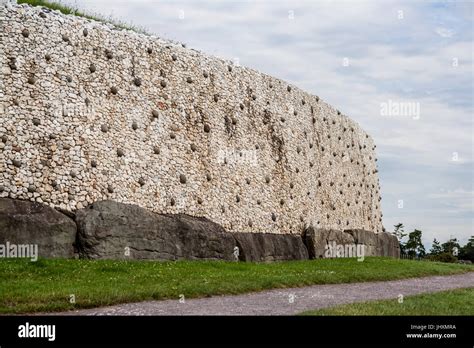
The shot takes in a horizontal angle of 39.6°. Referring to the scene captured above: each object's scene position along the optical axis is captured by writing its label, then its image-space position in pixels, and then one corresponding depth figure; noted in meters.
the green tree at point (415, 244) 83.56
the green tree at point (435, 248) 90.25
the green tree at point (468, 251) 84.88
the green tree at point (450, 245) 89.70
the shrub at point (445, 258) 64.33
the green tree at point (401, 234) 84.31
